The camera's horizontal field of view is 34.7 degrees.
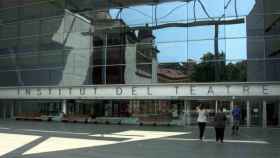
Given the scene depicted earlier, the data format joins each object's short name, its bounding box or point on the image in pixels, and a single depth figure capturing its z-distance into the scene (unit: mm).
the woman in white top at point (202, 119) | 19344
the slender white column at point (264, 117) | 29844
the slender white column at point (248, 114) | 30344
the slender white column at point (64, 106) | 36812
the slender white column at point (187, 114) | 31984
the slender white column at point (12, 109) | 40562
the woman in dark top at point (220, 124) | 18438
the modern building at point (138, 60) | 30188
